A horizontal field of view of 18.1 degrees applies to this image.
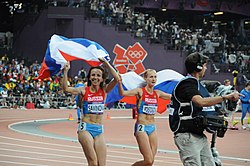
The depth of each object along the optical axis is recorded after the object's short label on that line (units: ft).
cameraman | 31.93
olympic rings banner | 121.67
